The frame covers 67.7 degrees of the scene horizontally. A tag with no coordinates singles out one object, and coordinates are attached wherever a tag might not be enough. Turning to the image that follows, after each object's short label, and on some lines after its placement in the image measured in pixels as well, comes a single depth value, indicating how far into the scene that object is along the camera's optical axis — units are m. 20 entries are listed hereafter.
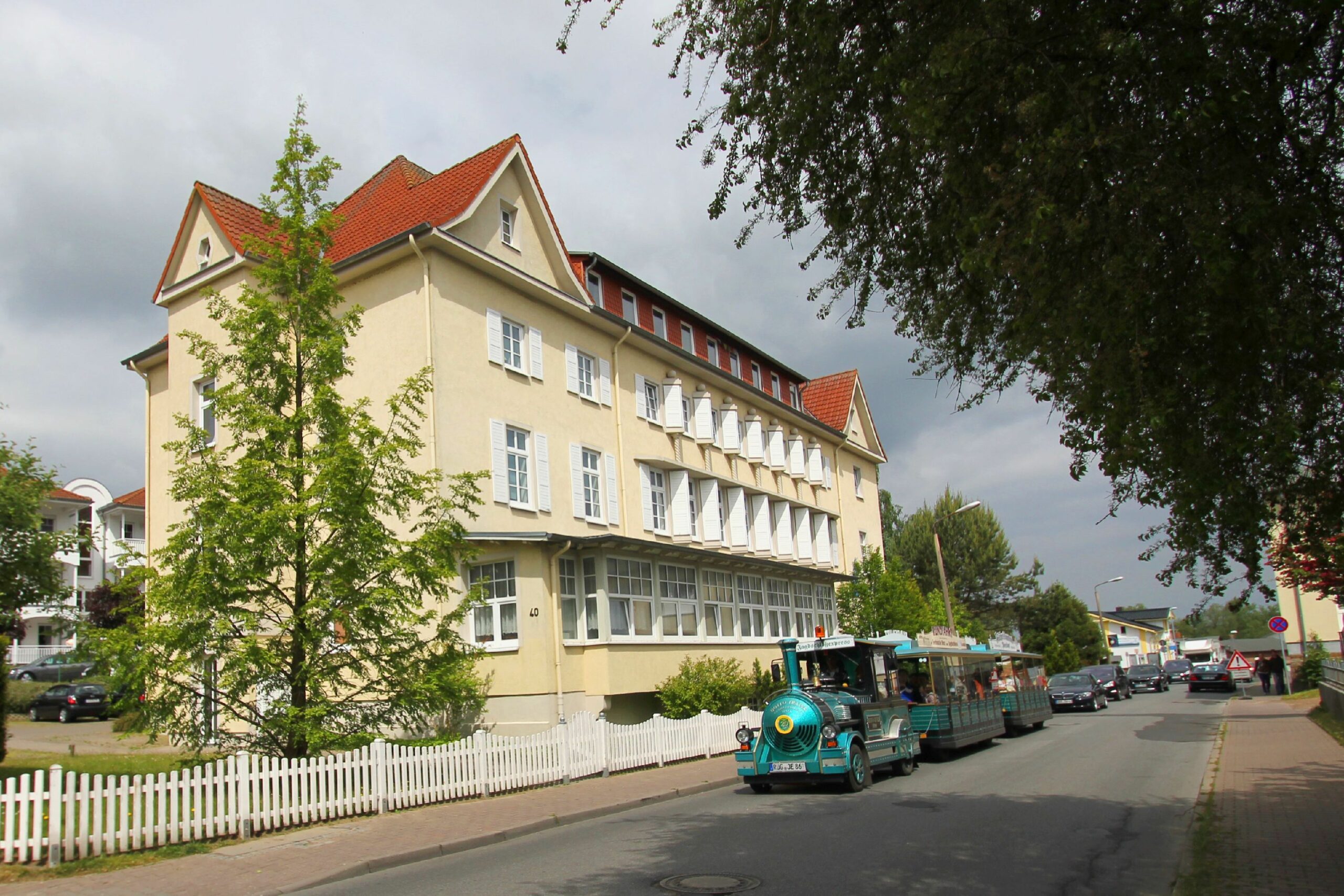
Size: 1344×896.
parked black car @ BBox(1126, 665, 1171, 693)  57.00
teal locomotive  15.10
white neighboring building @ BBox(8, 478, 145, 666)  50.50
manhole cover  8.39
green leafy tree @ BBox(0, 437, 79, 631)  14.71
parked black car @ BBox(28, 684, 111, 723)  32.97
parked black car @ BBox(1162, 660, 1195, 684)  68.56
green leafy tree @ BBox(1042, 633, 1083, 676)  68.00
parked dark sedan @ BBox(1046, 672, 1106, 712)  37.94
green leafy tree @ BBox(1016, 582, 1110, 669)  76.75
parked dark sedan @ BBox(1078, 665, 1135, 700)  44.85
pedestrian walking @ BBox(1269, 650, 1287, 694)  41.19
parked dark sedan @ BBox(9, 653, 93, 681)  40.38
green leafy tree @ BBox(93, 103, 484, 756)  12.85
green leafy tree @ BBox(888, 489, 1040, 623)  72.88
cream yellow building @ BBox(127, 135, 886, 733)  21.08
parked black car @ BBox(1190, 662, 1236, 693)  49.34
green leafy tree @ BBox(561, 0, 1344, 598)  5.71
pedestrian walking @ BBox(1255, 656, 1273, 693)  45.31
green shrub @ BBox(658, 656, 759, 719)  23.03
